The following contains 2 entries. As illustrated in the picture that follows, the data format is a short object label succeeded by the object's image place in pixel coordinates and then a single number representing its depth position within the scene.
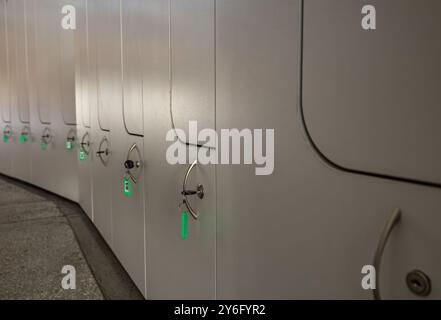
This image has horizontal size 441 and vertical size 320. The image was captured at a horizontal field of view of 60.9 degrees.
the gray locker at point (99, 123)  2.71
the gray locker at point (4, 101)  6.06
